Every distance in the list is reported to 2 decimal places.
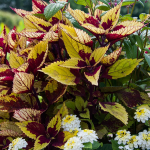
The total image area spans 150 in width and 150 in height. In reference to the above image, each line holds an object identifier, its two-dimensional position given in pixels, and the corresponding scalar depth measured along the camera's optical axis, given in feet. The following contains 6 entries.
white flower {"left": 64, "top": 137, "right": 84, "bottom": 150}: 2.87
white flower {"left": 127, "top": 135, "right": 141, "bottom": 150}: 3.08
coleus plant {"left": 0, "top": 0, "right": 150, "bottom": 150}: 3.01
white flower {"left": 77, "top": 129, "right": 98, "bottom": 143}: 2.93
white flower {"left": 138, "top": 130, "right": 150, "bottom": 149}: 3.07
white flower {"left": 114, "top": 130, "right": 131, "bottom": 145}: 3.10
